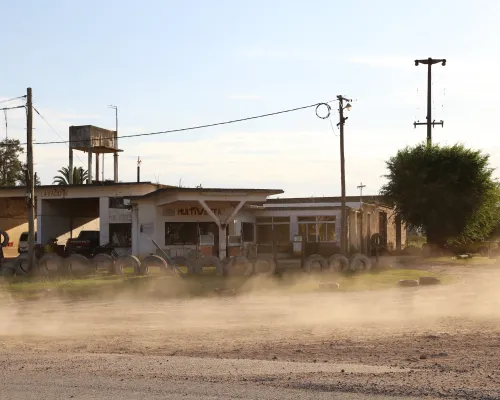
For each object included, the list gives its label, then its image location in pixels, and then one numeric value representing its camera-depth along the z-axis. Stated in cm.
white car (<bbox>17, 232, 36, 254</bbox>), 5092
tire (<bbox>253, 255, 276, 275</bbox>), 2864
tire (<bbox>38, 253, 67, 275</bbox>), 3008
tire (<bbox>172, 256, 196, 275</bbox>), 2908
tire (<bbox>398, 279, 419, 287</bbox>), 2605
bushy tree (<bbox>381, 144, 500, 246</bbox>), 4691
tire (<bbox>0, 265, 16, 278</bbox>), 3081
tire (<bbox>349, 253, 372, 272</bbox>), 3123
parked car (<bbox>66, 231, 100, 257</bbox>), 4666
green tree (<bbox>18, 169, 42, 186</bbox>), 9130
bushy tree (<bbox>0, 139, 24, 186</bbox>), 9144
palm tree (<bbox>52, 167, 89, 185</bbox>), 8536
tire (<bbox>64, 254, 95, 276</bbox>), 2986
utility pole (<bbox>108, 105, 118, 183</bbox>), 5851
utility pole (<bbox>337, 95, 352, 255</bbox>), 3700
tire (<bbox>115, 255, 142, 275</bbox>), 2969
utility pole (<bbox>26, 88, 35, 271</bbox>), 3075
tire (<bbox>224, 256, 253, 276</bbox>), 2834
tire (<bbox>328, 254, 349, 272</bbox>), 3084
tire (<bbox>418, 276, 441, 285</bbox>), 2700
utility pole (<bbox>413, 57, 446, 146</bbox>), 5357
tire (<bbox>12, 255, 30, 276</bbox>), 3125
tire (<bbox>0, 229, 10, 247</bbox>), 4047
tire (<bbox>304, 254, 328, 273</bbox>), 3064
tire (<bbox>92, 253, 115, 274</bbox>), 3066
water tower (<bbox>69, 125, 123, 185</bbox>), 5603
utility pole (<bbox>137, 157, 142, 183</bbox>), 8549
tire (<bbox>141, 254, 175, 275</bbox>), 2823
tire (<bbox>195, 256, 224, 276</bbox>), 2877
